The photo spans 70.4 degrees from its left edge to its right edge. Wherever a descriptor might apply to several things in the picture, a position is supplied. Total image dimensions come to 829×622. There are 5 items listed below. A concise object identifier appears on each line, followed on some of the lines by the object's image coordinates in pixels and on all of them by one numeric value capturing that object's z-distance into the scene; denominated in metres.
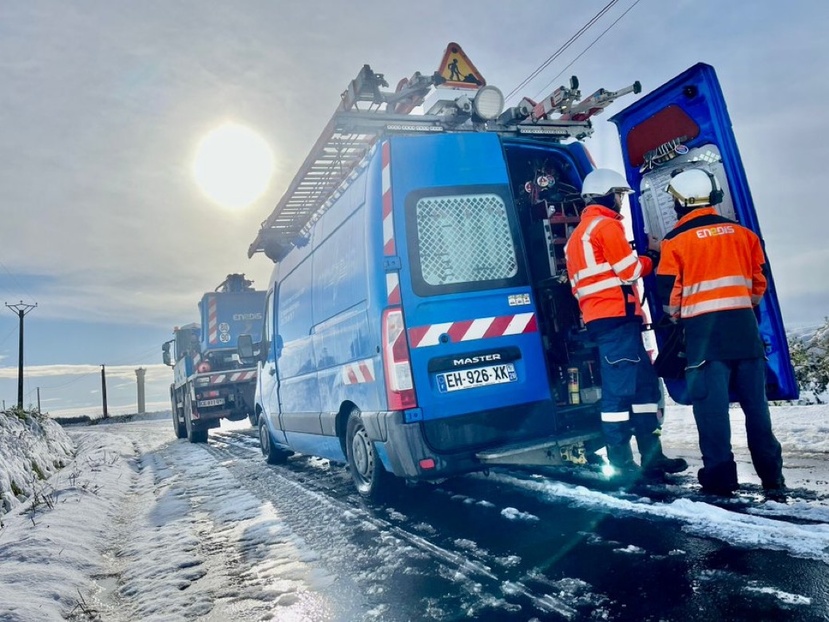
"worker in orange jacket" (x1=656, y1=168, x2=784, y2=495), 3.56
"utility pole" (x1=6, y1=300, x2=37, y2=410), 41.86
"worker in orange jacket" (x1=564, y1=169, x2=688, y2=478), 4.01
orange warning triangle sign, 5.91
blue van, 3.89
